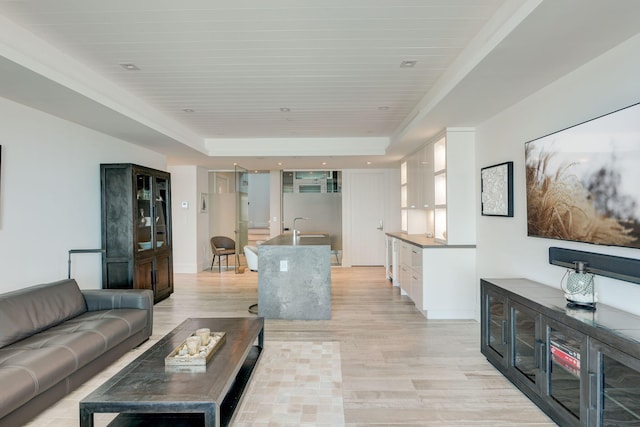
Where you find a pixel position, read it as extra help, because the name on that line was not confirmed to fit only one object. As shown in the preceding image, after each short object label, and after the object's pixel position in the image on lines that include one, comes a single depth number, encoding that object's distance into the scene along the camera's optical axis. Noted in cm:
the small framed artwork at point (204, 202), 790
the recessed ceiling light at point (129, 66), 301
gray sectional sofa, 205
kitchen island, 437
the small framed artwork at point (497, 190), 344
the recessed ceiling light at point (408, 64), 303
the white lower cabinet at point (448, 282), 432
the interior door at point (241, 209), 683
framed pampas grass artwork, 194
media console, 169
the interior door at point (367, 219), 838
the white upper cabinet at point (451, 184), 431
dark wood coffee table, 168
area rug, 224
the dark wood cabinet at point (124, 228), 445
